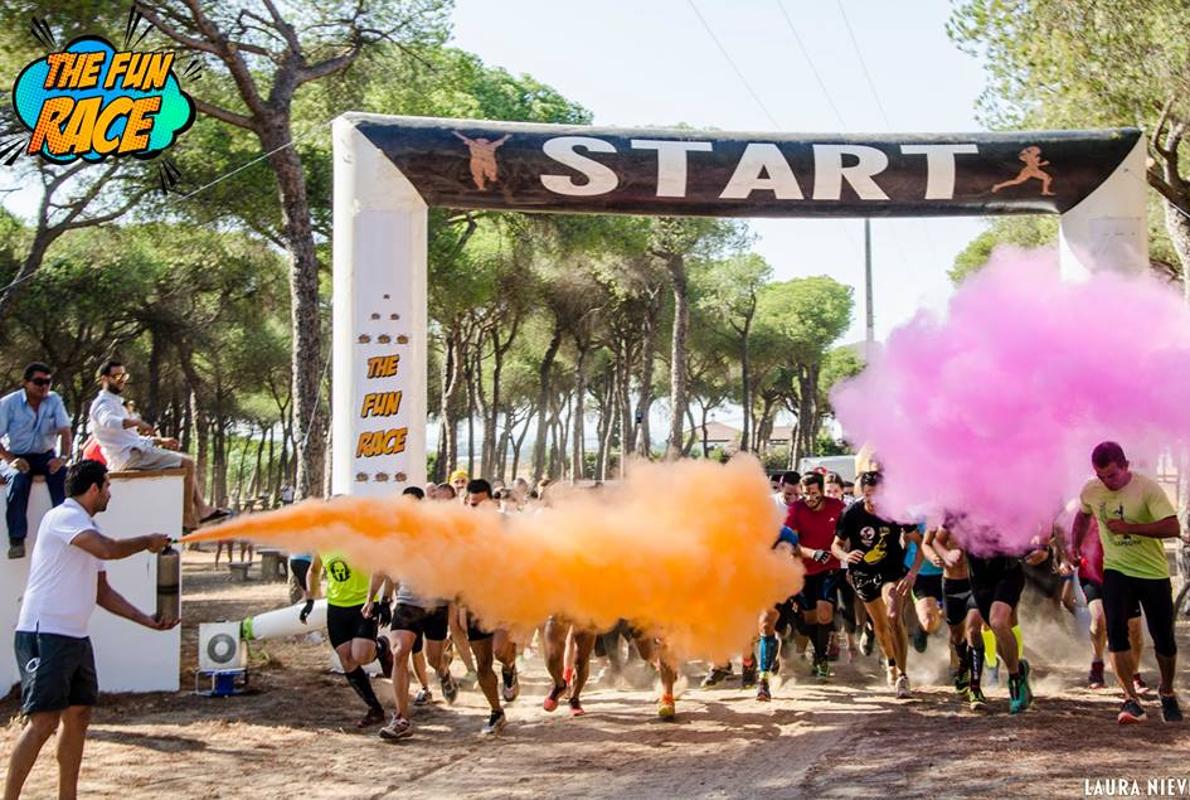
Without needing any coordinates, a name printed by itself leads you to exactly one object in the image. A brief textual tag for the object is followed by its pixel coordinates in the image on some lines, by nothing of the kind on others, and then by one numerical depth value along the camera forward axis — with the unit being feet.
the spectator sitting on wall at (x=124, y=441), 33.47
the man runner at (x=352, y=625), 30.14
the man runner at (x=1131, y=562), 26.61
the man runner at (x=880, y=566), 33.32
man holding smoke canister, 20.36
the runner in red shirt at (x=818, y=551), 35.88
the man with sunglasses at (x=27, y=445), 32.09
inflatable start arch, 36.68
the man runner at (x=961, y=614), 30.83
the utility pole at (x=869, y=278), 71.15
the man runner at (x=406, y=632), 28.99
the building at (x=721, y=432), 305.32
